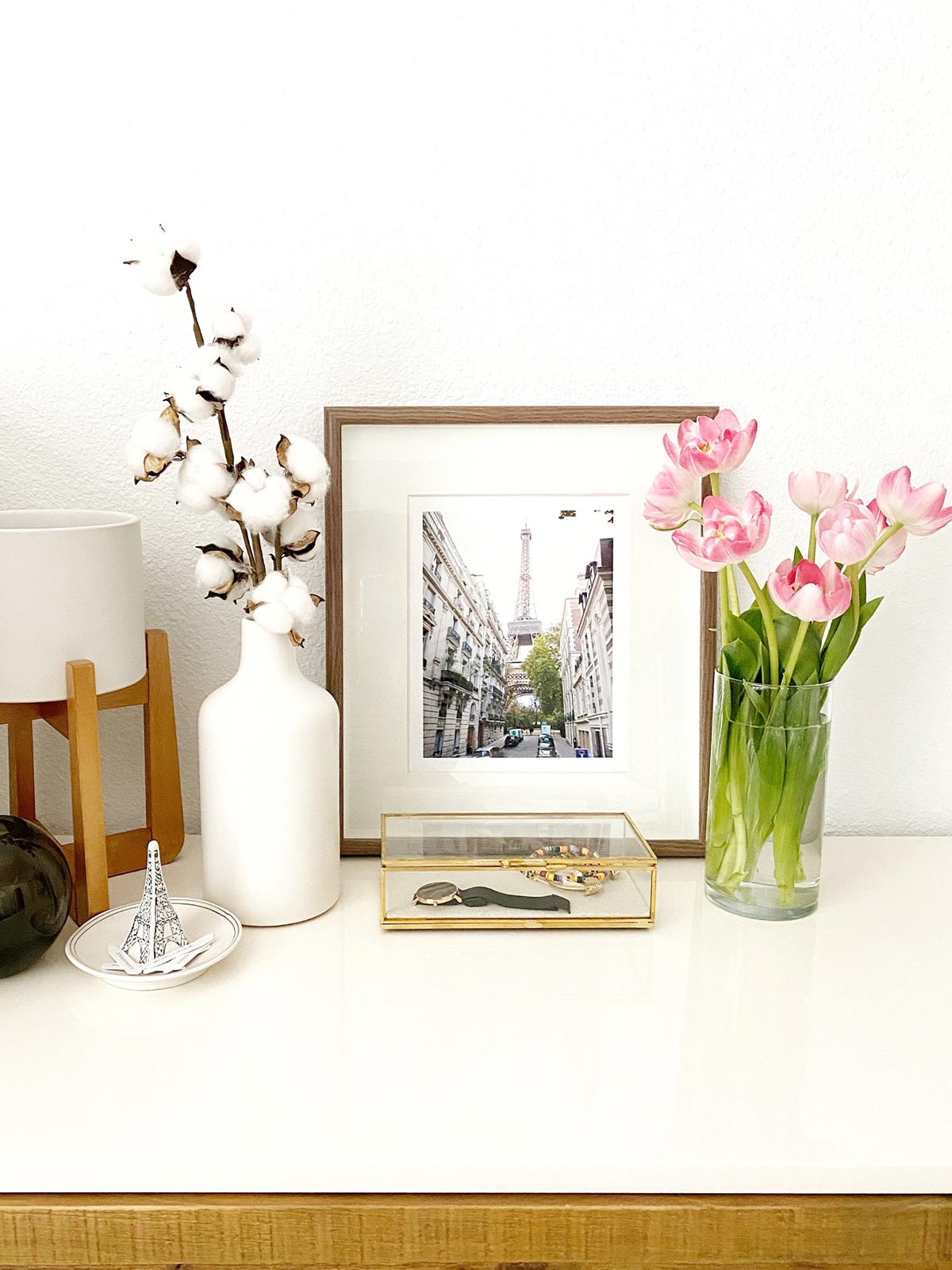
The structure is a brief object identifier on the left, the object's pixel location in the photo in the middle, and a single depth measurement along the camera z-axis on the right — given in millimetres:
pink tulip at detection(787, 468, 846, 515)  868
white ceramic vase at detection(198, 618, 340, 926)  869
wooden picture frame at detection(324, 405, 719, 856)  991
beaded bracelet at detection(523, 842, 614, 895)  908
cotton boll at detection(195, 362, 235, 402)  822
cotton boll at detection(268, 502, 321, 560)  877
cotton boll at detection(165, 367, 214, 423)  821
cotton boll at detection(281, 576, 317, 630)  848
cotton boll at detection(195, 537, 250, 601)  870
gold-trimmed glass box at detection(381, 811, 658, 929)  881
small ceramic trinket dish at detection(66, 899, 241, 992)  776
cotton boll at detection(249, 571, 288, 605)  850
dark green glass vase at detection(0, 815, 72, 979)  756
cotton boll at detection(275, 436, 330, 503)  846
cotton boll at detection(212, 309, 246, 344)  832
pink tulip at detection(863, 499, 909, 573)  893
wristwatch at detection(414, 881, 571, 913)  895
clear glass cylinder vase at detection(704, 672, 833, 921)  896
